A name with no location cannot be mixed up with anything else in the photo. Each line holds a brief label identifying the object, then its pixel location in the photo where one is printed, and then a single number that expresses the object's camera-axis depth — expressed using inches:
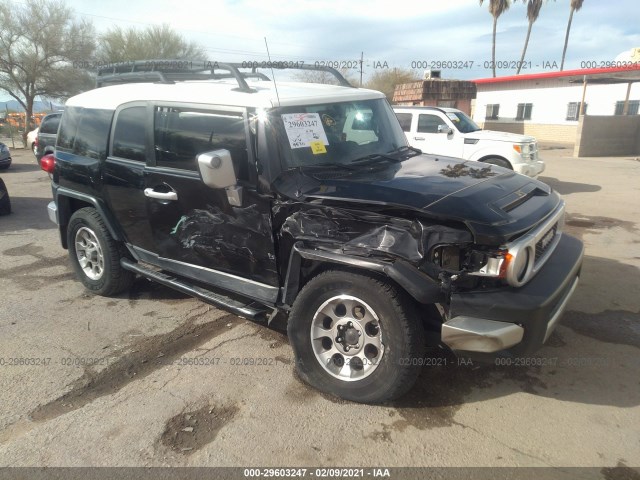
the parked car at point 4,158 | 572.1
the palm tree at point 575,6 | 1654.8
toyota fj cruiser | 107.3
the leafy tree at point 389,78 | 1614.2
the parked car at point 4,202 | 329.0
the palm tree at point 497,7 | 1720.0
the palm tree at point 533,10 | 1716.3
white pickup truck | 392.8
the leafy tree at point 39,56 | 1043.9
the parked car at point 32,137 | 677.2
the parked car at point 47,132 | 535.2
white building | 954.1
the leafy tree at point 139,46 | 1195.3
